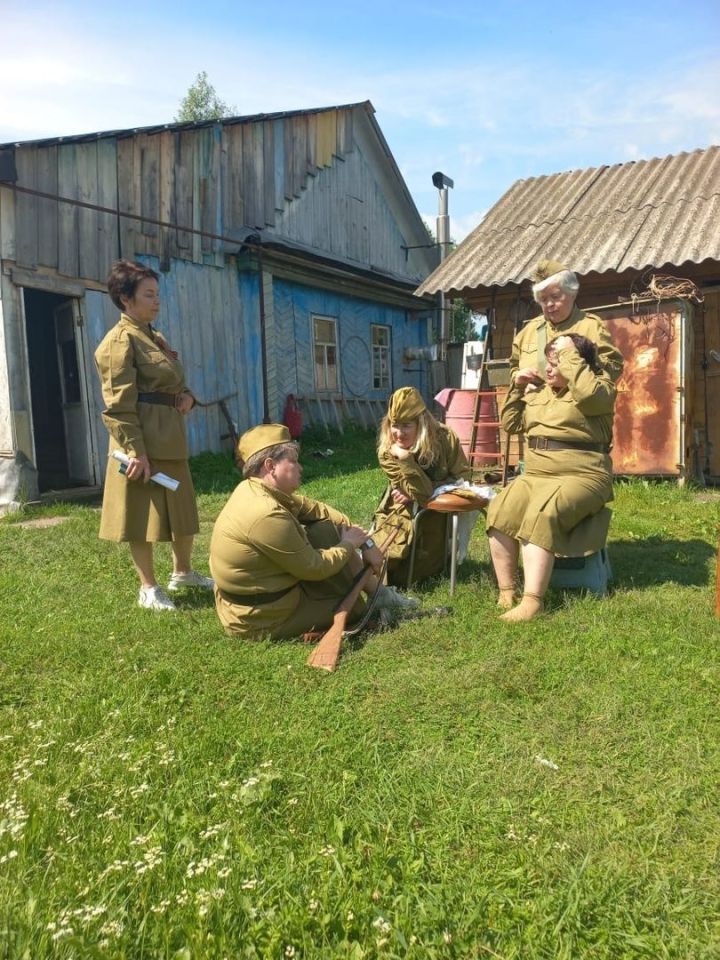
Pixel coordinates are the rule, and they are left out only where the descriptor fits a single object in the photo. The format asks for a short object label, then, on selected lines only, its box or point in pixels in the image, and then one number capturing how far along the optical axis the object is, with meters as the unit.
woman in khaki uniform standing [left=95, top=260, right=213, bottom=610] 3.94
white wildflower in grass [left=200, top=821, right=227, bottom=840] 1.97
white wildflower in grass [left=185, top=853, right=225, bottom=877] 1.80
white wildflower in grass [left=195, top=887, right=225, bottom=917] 1.70
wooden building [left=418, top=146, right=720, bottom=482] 7.39
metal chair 4.07
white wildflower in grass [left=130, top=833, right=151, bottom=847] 1.91
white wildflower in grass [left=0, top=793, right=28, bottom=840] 1.93
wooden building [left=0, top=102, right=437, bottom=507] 7.73
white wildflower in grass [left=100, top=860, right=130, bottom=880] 1.79
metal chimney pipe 16.97
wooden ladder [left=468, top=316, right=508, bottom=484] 8.41
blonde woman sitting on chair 4.25
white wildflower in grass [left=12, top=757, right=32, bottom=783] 2.25
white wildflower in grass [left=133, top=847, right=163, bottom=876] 1.80
